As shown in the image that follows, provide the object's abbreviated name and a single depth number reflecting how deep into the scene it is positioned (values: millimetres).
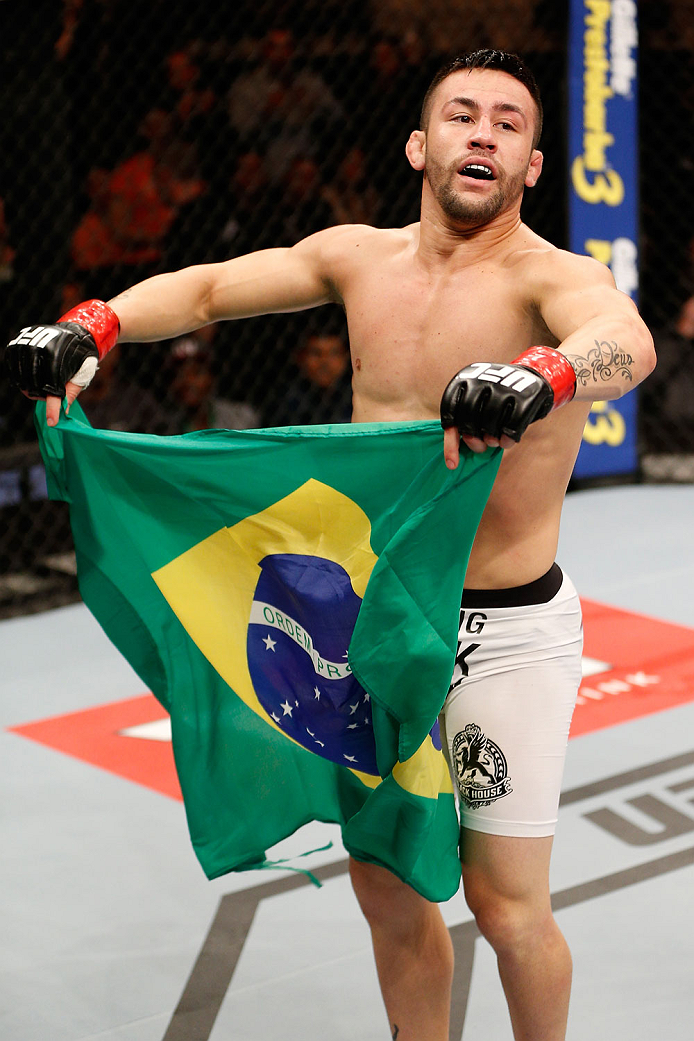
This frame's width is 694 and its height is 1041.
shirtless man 3892
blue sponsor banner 8928
